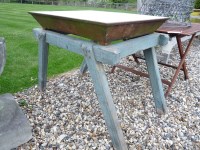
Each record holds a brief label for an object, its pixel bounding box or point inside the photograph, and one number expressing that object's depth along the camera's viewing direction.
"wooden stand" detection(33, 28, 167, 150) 1.31
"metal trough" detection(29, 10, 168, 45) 1.28
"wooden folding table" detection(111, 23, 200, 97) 1.97
